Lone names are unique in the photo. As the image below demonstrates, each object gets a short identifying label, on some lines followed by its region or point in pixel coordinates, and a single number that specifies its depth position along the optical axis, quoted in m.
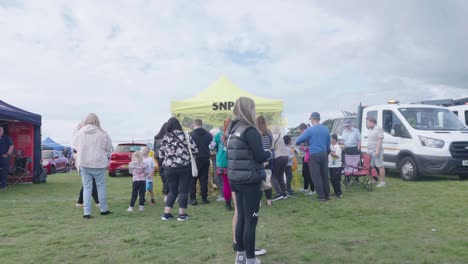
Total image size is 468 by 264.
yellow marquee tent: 11.16
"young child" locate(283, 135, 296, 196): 9.06
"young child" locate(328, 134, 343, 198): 8.66
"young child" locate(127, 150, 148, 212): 7.73
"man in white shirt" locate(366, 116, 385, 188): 9.89
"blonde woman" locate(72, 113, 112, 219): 6.85
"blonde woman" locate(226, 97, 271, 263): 4.08
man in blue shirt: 7.96
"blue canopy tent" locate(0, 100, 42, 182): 13.82
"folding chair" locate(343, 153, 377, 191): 9.55
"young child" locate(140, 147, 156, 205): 8.12
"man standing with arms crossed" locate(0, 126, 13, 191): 11.84
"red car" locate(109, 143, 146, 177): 17.38
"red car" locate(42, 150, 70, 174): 20.56
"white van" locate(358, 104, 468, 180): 10.13
